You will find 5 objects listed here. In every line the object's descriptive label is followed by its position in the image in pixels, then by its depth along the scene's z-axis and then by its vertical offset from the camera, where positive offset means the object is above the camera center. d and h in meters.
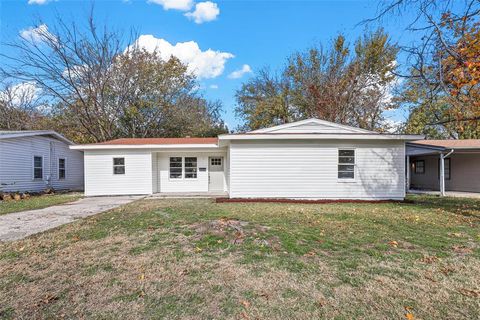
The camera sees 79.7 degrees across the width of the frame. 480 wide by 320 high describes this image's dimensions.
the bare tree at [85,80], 19.55 +5.59
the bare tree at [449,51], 5.84 +2.33
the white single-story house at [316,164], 11.80 -0.33
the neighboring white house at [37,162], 13.89 -0.18
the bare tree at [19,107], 26.02 +4.93
